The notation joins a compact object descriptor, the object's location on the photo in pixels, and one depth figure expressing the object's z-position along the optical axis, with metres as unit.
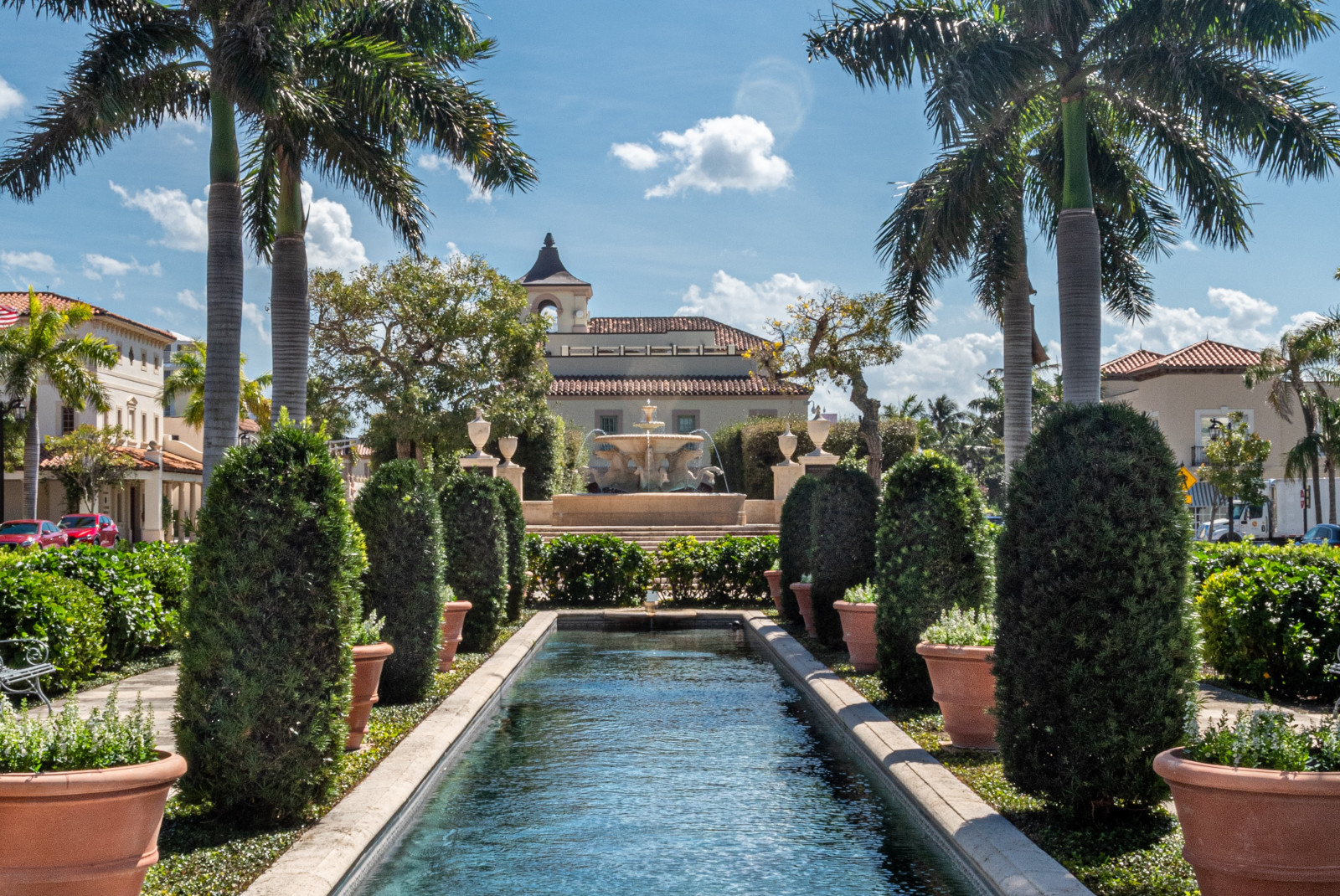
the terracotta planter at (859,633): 11.09
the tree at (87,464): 42.16
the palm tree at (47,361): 35.50
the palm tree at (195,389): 45.72
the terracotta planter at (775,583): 18.38
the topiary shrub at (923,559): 9.11
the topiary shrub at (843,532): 12.58
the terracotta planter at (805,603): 14.43
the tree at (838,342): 26.12
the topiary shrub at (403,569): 9.35
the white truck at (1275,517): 44.34
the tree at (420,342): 34.91
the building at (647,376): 55.91
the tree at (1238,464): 39.72
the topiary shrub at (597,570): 19.75
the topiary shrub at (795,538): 15.45
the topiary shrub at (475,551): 13.10
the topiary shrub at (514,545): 15.77
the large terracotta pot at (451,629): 11.75
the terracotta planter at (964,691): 7.53
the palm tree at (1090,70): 10.84
